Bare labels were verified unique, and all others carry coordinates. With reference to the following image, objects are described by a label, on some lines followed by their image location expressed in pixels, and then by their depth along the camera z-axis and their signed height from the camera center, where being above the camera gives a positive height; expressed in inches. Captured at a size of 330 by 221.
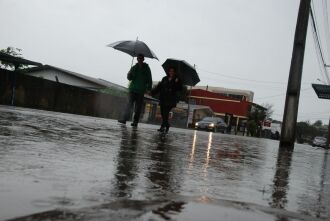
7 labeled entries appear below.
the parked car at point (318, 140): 2633.9 +58.5
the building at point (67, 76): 1924.6 +155.9
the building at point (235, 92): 4114.2 +398.2
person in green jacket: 428.5 +37.4
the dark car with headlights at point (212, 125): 1524.4 +36.5
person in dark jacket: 427.2 +32.5
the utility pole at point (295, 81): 460.1 +60.7
